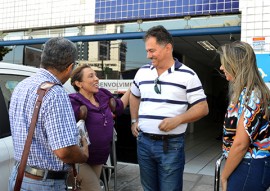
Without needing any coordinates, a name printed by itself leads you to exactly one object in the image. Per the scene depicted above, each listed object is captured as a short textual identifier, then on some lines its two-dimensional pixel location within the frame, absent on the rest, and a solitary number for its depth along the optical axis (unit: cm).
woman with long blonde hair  199
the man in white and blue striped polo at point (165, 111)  261
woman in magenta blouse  271
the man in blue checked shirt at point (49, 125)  178
